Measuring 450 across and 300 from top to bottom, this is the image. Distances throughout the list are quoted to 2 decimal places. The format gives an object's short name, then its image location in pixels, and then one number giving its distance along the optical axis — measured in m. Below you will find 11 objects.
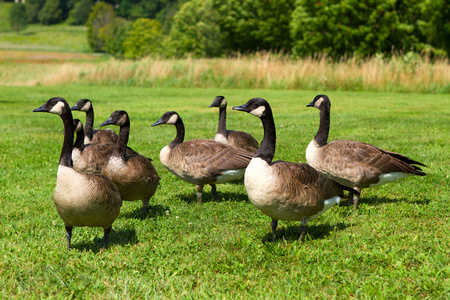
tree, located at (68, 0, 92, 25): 165.62
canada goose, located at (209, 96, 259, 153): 8.55
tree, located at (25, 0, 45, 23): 169.73
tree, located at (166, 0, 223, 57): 59.78
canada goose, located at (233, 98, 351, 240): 4.68
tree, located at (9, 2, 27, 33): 157.25
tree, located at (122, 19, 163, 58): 86.44
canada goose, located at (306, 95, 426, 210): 6.25
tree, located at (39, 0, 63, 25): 170.62
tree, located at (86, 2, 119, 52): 117.97
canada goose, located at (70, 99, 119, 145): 9.00
